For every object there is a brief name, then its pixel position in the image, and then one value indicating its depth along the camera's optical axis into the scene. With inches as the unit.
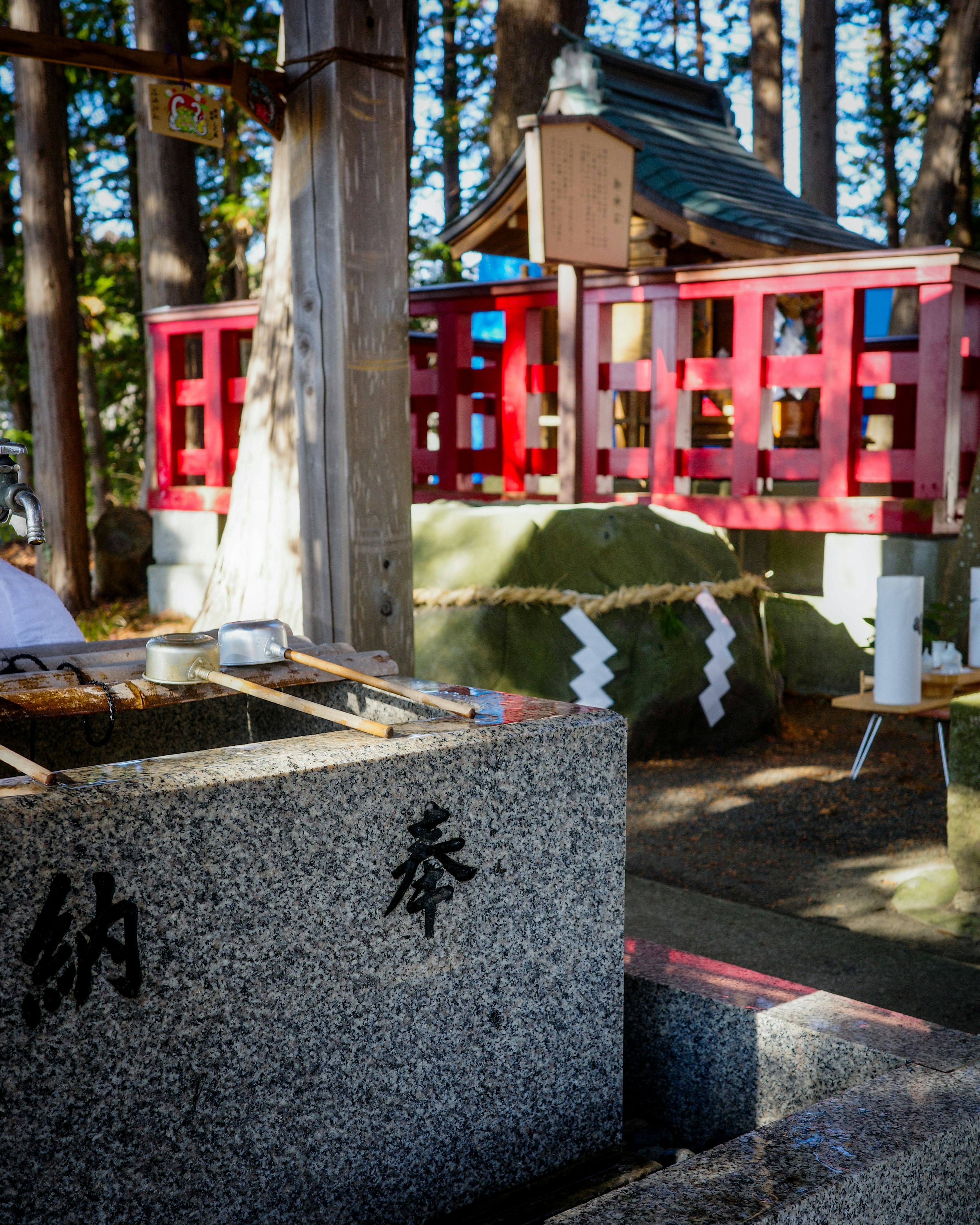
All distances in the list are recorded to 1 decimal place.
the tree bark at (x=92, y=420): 521.3
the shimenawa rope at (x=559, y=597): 234.5
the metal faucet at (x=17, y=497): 72.7
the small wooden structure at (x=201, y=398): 340.2
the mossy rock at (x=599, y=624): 235.6
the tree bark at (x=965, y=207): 677.3
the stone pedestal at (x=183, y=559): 352.8
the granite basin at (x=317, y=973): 62.6
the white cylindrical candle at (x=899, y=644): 200.4
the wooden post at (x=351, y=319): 137.9
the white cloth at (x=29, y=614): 108.0
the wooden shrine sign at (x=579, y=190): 261.6
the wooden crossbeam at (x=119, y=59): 129.6
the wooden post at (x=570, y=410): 289.0
